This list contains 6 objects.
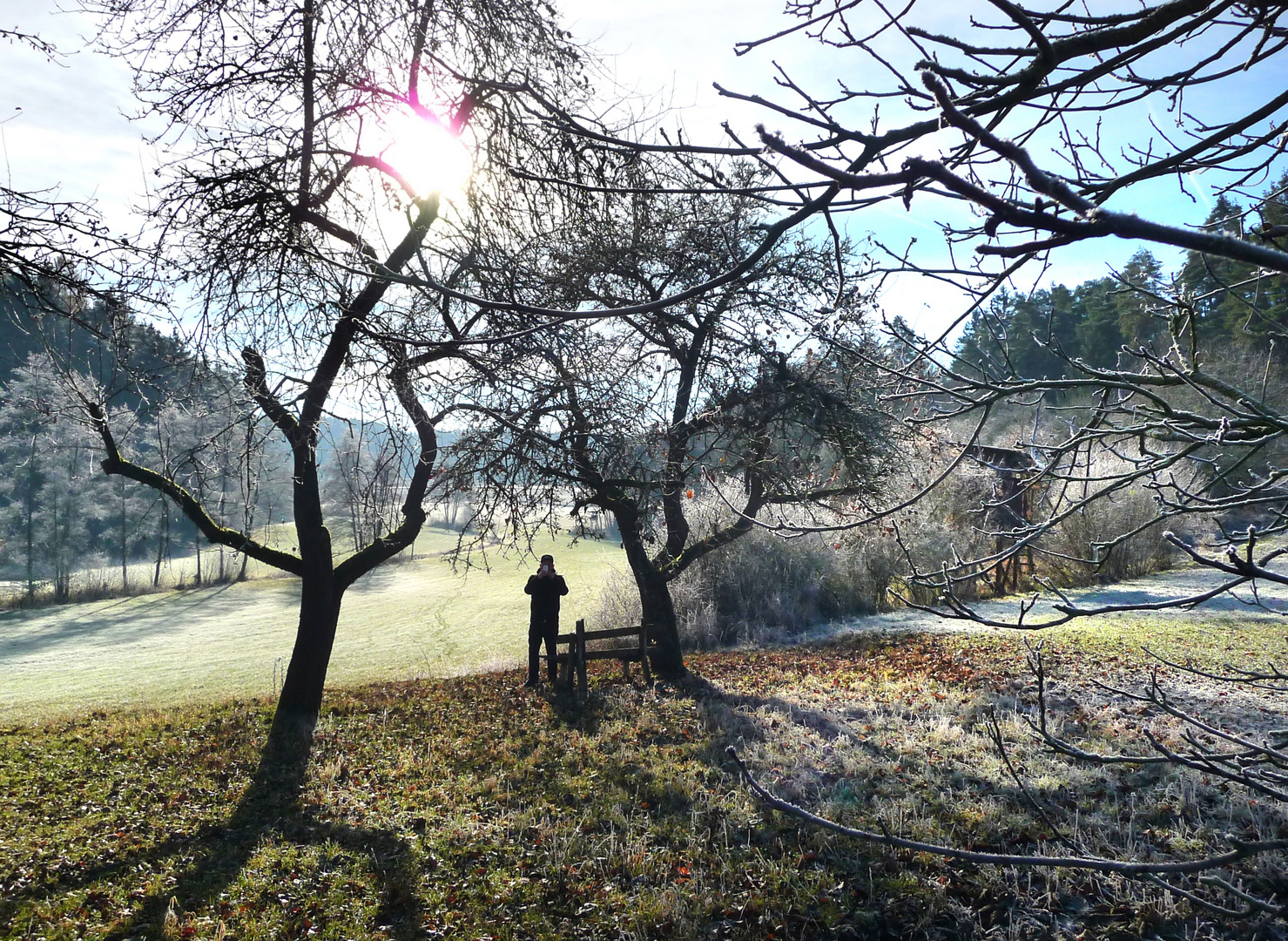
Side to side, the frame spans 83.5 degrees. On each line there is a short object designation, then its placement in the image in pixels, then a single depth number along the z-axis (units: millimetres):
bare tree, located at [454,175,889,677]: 7113
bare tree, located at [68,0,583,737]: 5891
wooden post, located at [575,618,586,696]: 10995
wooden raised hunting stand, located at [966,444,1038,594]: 19466
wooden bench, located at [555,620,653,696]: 11156
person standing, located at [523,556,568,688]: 11273
